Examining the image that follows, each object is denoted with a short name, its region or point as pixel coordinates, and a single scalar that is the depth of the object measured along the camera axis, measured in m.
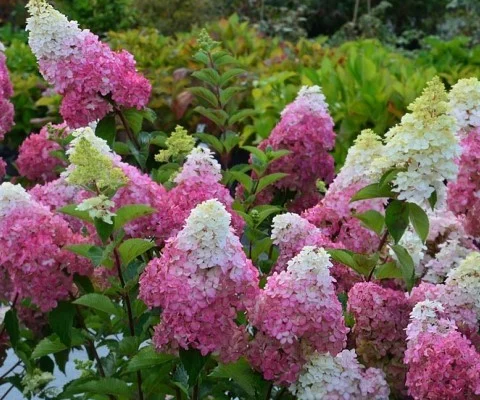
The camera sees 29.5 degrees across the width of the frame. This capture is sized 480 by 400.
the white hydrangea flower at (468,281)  1.55
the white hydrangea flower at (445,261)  1.92
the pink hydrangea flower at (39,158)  2.50
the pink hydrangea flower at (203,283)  1.32
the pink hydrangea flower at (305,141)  2.27
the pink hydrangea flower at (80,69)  1.83
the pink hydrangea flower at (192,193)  1.70
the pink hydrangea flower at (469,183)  1.81
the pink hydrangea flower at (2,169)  2.25
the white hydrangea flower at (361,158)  1.87
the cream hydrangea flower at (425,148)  1.48
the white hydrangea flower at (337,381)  1.43
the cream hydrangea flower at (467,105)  1.86
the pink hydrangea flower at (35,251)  1.59
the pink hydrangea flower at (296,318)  1.36
